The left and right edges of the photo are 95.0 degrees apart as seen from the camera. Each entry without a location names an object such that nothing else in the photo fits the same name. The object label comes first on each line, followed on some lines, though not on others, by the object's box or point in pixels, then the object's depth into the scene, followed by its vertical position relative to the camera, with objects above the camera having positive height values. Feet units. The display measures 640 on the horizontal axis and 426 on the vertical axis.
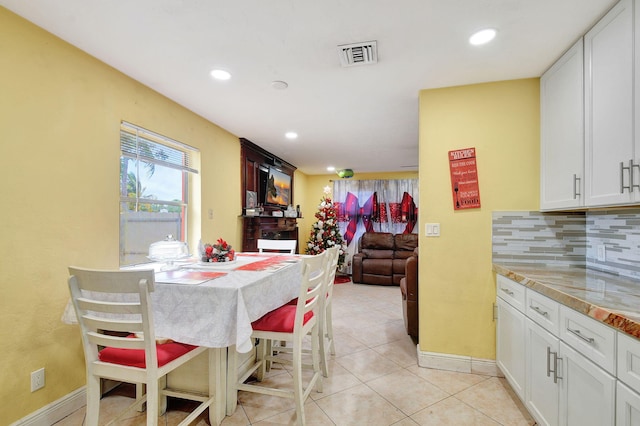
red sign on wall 8.01 +0.88
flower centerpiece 7.37 -1.06
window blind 8.02 +1.96
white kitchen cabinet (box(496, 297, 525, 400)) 6.14 -3.07
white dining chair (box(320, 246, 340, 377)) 7.54 -3.09
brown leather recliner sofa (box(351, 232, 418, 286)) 18.51 -3.05
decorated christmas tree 20.75 -1.48
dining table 4.94 -1.75
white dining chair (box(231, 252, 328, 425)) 5.64 -2.43
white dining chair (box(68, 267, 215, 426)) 4.27 -2.06
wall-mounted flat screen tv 16.22 +1.35
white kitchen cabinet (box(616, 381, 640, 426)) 3.28 -2.26
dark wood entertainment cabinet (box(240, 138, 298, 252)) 13.75 +0.91
